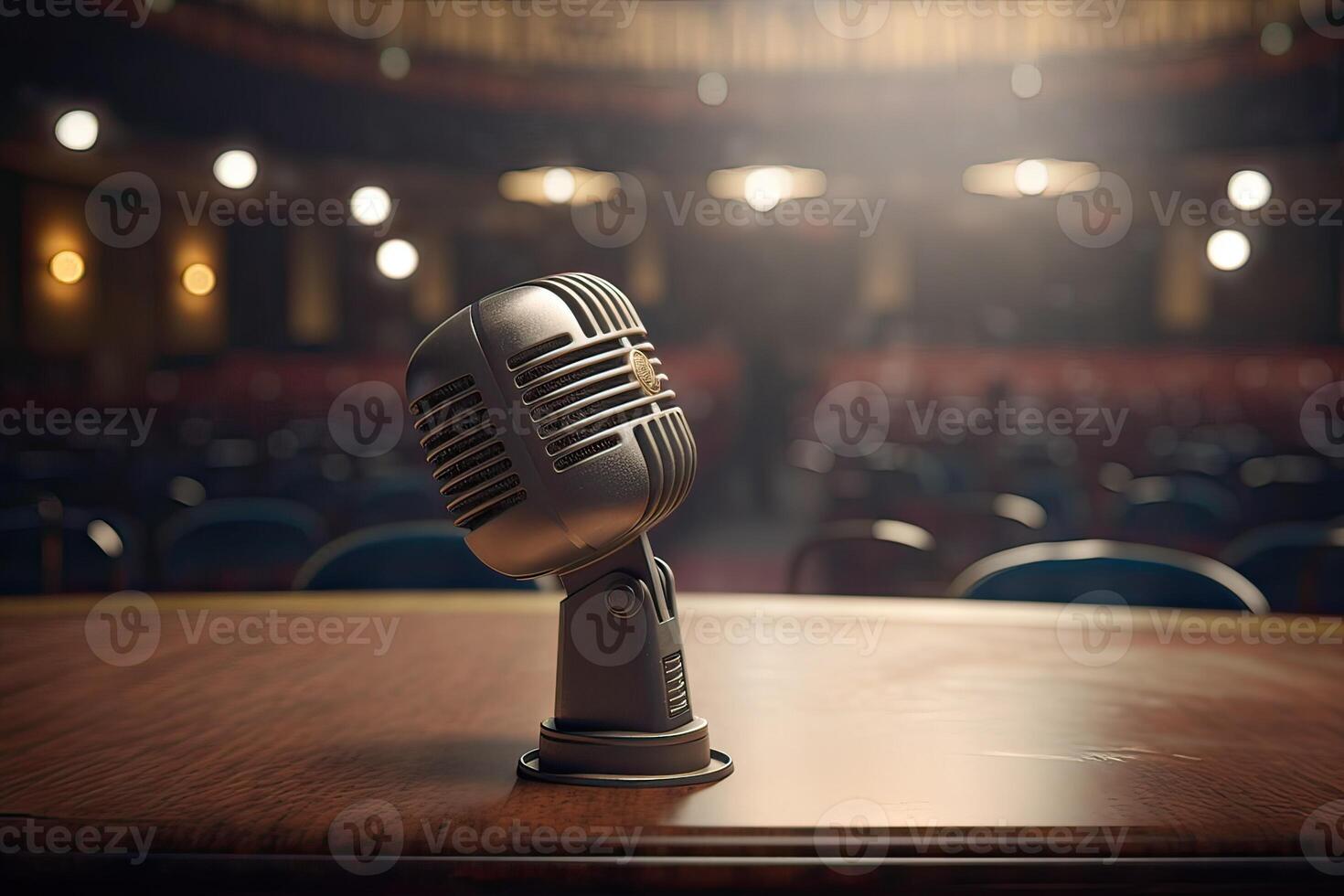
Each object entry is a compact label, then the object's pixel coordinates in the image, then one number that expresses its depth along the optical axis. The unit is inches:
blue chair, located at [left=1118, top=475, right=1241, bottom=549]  149.9
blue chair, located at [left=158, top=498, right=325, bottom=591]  111.8
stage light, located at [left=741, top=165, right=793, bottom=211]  408.2
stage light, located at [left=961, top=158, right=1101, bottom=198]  386.9
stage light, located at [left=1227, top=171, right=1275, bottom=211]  322.3
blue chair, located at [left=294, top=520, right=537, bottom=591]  88.2
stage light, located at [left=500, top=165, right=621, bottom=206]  459.8
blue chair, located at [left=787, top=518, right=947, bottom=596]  99.6
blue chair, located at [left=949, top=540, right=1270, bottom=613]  80.4
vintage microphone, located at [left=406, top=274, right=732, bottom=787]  32.9
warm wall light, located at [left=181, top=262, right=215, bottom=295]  427.8
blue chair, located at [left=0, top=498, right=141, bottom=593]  100.8
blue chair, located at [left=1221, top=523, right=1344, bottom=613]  97.7
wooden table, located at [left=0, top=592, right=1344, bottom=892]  29.5
